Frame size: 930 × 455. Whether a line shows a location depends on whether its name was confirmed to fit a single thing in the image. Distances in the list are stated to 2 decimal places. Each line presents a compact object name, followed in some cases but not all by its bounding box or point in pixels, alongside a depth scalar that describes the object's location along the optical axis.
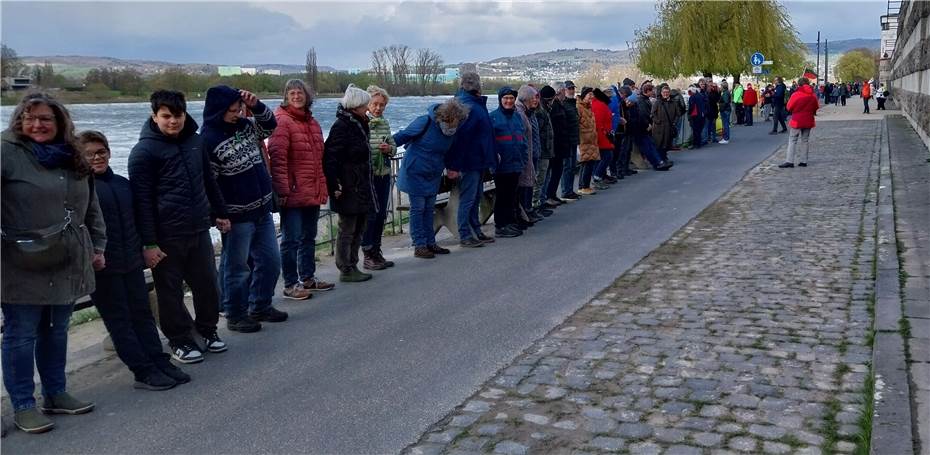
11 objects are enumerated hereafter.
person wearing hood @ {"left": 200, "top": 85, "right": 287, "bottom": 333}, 6.47
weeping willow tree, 36.59
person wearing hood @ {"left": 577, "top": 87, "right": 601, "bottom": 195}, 14.32
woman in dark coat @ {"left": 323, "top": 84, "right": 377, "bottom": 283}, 8.17
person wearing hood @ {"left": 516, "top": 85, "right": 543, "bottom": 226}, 11.35
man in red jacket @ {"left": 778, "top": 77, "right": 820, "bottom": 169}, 16.30
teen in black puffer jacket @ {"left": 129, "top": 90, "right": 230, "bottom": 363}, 5.71
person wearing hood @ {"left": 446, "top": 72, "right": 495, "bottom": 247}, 10.06
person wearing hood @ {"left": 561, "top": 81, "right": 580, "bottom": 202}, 13.13
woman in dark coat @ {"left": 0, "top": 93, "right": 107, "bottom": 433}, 4.77
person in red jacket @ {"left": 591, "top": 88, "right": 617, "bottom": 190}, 14.99
